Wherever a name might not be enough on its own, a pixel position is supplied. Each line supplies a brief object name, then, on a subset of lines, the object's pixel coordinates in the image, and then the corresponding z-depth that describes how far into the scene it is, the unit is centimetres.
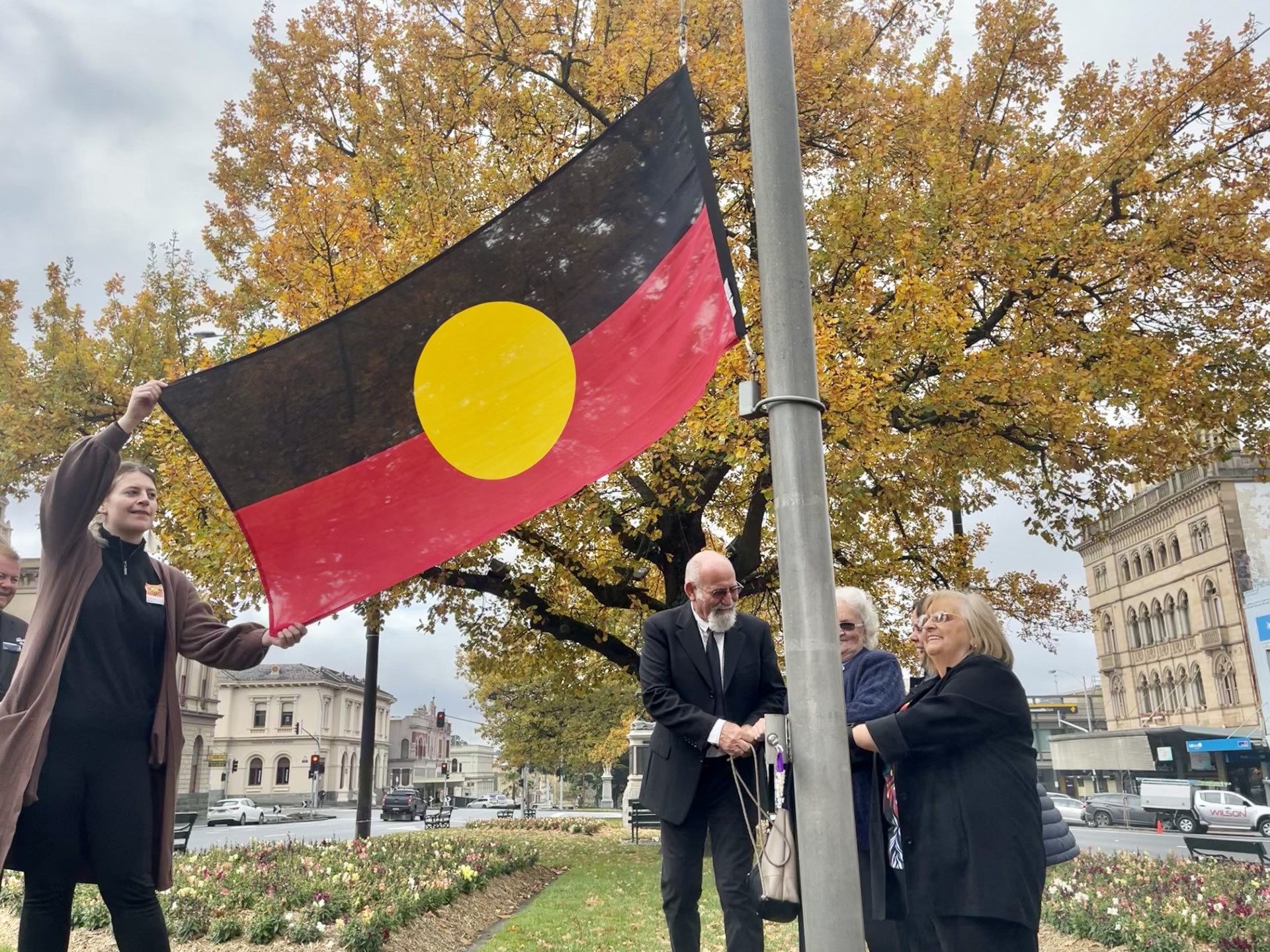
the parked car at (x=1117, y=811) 3722
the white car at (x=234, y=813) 4588
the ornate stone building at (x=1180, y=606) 5378
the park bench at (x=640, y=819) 2169
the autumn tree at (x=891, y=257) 1196
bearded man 411
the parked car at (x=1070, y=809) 3806
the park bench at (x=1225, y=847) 1119
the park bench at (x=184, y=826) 1674
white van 3206
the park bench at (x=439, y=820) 3517
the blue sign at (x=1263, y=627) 4650
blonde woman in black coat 329
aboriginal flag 357
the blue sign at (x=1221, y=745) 4684
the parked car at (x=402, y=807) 4891
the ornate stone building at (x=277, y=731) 8800
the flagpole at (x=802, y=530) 270
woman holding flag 308
